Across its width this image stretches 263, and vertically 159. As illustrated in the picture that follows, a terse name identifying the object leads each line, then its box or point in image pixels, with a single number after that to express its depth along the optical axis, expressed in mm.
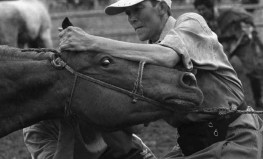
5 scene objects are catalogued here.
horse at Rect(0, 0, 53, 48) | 11883
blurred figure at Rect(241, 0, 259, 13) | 16352
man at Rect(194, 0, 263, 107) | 11273
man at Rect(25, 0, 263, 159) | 3340
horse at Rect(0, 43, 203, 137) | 3299
